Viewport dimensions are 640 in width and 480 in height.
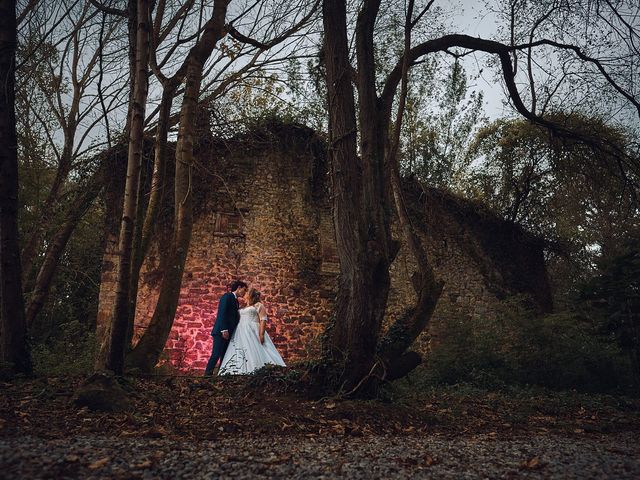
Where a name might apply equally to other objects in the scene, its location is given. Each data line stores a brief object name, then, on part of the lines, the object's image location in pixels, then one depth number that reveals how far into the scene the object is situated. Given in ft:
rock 14.08
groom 26.58
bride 26.32
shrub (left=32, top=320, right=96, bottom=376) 21.62
